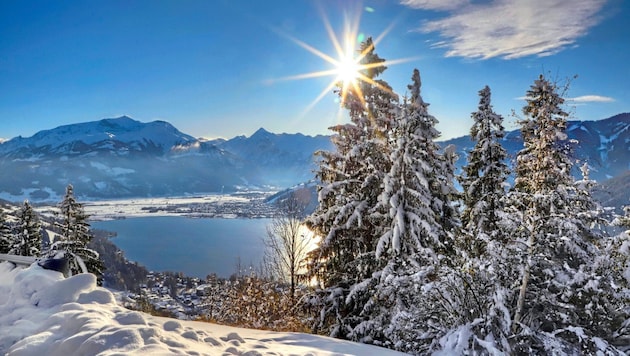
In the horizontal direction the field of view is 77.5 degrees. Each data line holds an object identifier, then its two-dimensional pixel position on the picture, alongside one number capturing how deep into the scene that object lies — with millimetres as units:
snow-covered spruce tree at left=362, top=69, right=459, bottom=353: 10938
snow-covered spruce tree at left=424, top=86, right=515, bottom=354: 7824
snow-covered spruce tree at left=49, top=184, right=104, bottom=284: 22078
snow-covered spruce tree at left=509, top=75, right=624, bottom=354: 8766
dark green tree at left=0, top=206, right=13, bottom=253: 26750
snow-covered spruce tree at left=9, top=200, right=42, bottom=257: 25812
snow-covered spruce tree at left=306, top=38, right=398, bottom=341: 13945
